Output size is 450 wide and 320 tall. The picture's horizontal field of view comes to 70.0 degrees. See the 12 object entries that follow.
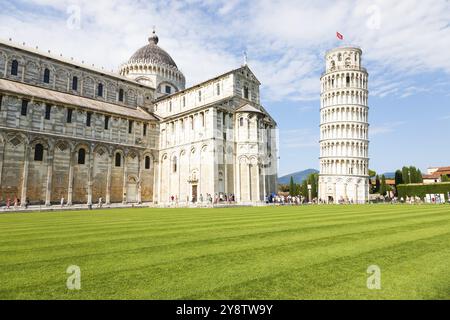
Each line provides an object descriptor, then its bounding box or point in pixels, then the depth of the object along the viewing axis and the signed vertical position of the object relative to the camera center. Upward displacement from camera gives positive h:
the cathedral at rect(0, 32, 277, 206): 36.47 +8.18
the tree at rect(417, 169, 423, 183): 79.19 +5.43
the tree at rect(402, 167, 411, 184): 79.62 +6.02
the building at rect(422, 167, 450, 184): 101.69 +7.63
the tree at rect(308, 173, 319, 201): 81.25 +4.35
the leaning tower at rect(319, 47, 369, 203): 72.88 +15.61
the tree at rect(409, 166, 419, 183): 78.94 +6.04
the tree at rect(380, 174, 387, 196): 80.38 +2.84
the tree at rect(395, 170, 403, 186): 80.50 +5.56
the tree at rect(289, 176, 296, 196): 79.50 +2.72
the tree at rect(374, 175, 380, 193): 89.81 +3.74
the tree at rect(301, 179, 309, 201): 81.25 +2.78
